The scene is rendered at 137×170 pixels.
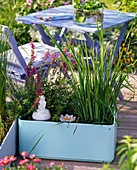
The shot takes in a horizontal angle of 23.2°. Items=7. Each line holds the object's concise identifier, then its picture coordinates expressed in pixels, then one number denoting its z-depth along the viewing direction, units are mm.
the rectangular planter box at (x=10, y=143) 2469
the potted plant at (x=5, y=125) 2525
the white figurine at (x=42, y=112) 2682
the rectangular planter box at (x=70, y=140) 2617
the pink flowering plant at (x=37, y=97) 2703
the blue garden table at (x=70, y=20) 3633
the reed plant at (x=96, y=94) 2550
